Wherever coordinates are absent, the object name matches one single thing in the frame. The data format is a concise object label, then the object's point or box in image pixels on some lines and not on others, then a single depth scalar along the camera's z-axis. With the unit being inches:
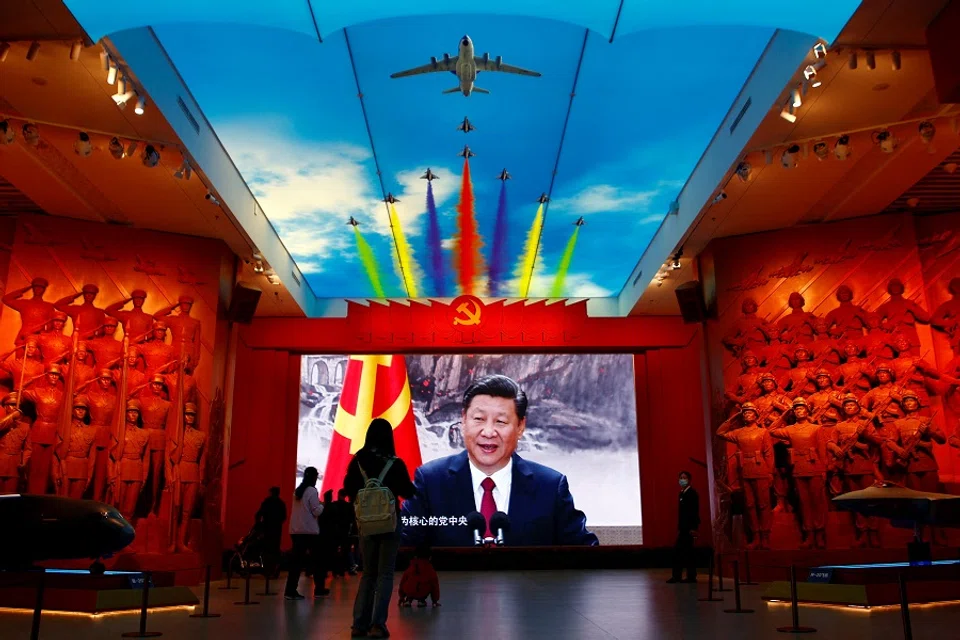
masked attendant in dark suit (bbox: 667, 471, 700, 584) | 384.5
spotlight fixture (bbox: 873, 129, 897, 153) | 319.3
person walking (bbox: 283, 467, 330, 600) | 336.2
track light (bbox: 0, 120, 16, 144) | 309.4
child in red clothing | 269.9
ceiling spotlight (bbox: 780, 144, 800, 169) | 339.9
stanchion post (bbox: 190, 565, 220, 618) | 238.4
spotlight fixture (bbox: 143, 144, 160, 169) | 335.6
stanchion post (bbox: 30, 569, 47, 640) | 147.2
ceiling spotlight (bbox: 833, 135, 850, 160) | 326.6
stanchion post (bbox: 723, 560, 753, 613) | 233.0
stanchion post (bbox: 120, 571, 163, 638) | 191.8
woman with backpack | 187.3
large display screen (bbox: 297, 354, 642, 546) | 577.6
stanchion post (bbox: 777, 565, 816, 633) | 191.8
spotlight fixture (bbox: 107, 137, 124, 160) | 329.7
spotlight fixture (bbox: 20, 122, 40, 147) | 314.0
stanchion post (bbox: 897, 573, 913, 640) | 148.6
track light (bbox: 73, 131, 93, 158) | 319.3
